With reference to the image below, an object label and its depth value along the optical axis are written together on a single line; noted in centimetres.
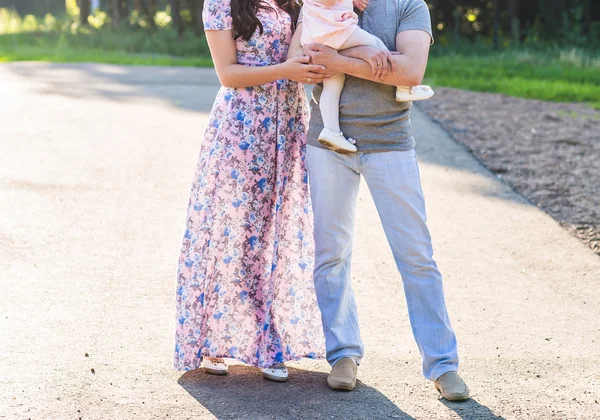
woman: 416
